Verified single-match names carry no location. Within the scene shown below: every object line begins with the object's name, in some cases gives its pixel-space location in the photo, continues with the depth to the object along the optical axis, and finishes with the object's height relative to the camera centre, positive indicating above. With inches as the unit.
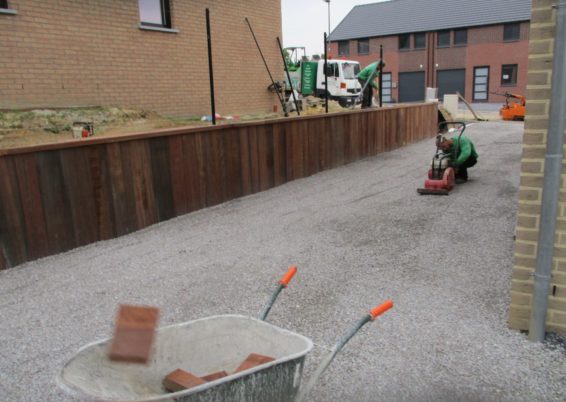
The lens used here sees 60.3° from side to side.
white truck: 954.7 +19.7
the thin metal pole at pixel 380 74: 568.7 +17.0
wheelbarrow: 79.9 -49.1
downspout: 122.4 -25.4
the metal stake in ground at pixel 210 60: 299.2 +21.4
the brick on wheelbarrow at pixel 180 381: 88.3 -51.5
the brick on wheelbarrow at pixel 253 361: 91.4 -49.5
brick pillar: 130.3 -30.5
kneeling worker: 348.8 -46.6
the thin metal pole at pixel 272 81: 522.6 +12.4
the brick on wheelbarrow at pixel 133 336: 68.6 -33.2
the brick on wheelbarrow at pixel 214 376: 92.8 -52.5
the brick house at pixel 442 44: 1498.5 +139.7
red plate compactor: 326.6 -60.9
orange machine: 918.4 -52.4
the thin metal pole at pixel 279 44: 567.1 +55.3
